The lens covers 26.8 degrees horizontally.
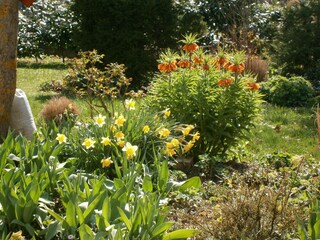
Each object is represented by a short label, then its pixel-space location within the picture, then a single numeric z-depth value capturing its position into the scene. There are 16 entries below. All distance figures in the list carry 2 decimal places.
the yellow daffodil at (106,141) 5.52
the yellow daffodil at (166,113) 6.33
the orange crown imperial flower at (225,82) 6.72
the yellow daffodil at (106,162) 5.21
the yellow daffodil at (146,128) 5.90
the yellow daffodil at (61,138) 5.58
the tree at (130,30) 12.76
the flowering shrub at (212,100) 6.90
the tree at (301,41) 13.44
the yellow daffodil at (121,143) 5.50
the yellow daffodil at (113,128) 5.90
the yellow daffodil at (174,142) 5.65
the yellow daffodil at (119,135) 5.51
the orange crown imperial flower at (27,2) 6.50
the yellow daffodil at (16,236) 3.63
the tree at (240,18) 16.69
